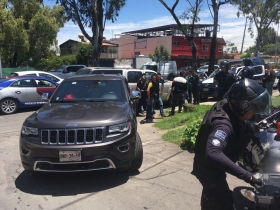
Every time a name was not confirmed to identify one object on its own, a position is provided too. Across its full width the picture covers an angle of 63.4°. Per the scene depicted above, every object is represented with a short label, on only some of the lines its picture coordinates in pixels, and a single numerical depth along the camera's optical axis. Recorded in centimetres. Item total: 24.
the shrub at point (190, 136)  470
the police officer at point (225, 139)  163
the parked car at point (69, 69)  1796
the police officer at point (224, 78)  637
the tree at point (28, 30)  2150
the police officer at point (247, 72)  710
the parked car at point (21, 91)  870
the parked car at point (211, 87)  1056
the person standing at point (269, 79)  854
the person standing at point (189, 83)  958
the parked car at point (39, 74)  1133
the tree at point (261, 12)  2339
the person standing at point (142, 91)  797
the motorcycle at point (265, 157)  153
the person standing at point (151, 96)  725
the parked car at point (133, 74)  868
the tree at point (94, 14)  1583
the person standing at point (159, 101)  763
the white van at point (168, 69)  1973
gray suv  313
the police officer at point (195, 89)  935
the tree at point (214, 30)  1765
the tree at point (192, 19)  1752
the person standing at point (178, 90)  773
